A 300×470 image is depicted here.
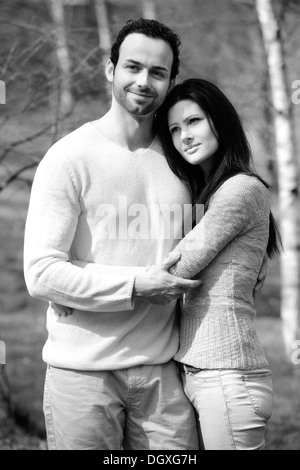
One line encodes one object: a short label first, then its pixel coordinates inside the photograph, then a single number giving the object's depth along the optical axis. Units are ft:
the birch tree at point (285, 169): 17.49
